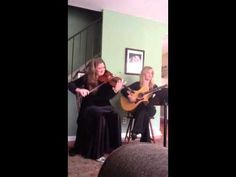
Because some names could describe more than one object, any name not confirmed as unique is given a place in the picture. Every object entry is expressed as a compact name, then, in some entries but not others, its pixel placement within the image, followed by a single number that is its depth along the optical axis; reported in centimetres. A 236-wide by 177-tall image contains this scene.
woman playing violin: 283
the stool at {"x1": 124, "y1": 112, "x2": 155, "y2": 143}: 351
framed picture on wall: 385
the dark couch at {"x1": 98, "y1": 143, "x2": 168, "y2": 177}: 60
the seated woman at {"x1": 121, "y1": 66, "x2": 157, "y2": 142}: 334
